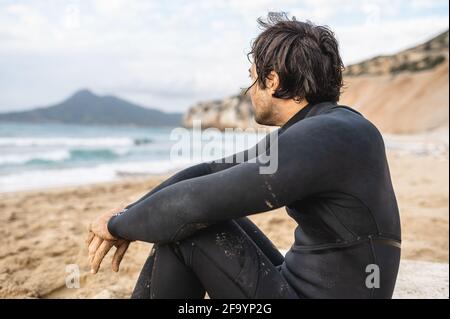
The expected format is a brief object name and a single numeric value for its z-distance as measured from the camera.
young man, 1.31
